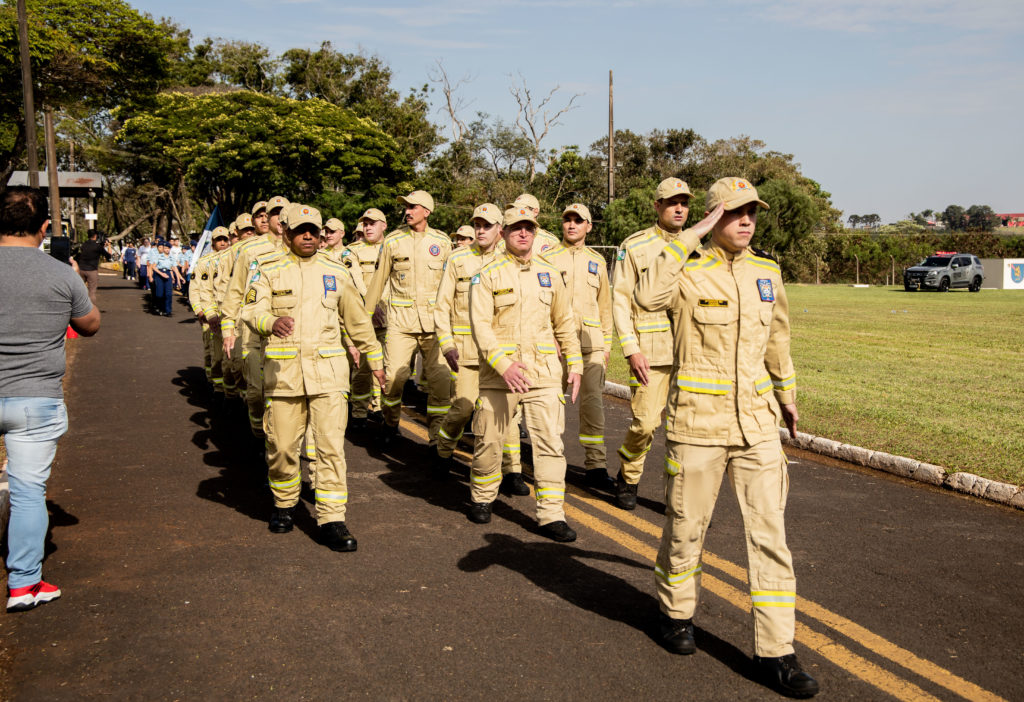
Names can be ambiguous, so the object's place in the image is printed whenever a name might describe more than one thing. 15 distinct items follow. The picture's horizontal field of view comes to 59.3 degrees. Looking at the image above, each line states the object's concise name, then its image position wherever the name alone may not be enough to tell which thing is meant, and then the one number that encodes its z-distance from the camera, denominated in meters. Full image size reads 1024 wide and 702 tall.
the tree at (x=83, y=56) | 32.28
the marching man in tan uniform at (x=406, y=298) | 9.04
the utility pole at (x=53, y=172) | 22.02
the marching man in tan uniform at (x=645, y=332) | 6.41
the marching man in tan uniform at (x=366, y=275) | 9.86
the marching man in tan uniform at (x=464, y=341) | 7.41
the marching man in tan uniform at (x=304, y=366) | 5.96
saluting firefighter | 4.17
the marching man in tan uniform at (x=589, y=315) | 7.42
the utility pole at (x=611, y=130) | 35.09
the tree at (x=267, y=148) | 40.16
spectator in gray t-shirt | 4.84
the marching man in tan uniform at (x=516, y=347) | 6.23
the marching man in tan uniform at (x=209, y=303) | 11.26
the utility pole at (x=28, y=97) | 19.58
